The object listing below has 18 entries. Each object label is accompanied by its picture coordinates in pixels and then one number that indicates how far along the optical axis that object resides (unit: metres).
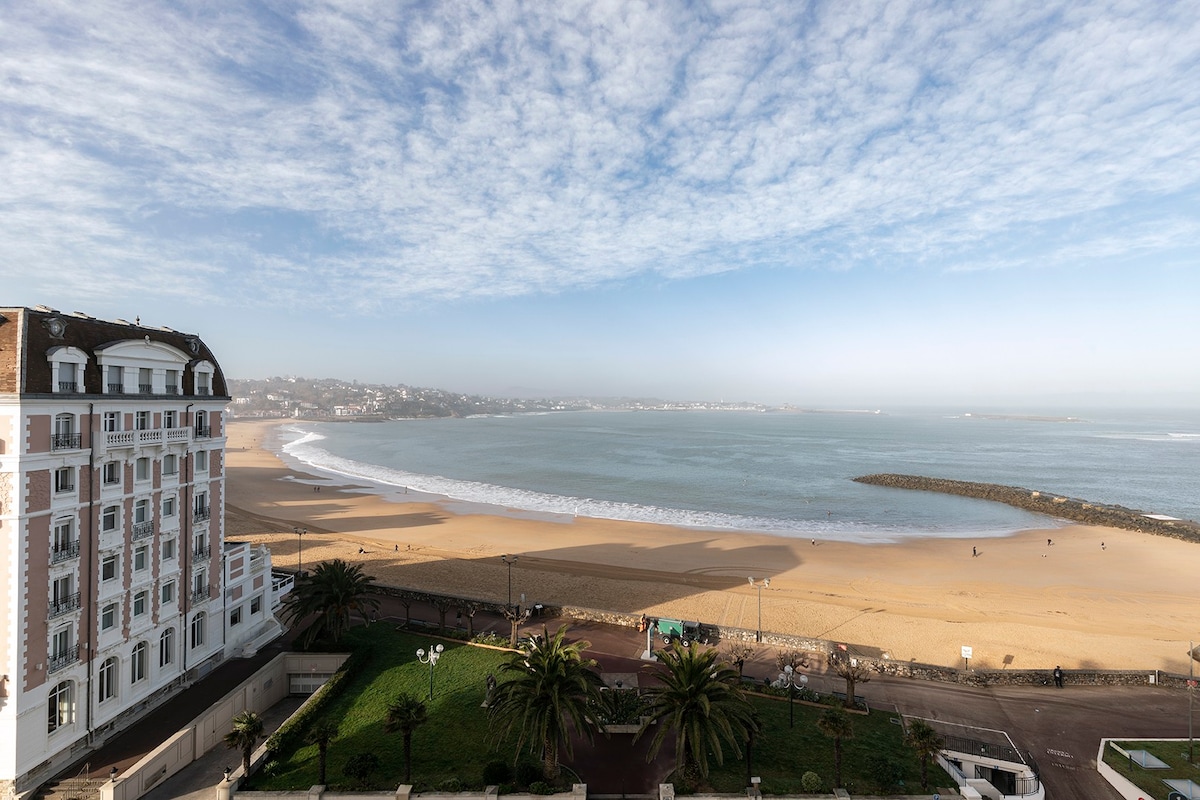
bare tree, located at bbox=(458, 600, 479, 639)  29.23
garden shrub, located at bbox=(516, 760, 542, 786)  16.94
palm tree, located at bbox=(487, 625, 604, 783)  17.05
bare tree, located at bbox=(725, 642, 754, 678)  27.33
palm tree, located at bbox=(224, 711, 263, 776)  16.70
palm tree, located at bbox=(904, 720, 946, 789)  16.91
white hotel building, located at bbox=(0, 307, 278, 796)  16.56
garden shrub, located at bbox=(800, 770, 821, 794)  16.61
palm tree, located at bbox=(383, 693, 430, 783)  16.67
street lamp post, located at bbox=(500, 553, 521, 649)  27.29
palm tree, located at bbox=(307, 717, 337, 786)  16.52
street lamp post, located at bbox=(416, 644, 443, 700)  23.01
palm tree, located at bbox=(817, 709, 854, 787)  16.86
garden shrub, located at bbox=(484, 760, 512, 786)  16.95
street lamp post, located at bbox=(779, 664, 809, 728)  21.45
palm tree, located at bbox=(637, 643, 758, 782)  16.58
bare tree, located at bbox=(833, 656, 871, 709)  22.00
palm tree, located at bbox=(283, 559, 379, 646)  25.59
